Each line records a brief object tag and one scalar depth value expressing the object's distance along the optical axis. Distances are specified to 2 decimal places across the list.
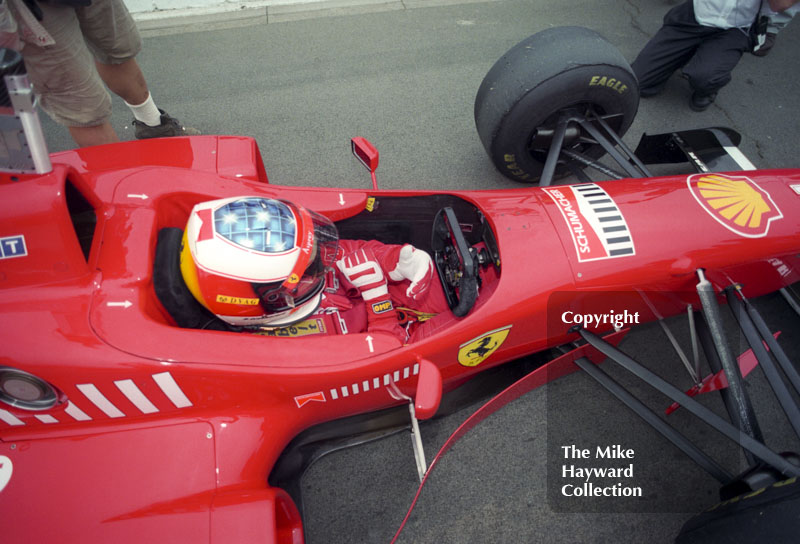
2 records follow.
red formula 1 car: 1.45
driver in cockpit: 1.49
